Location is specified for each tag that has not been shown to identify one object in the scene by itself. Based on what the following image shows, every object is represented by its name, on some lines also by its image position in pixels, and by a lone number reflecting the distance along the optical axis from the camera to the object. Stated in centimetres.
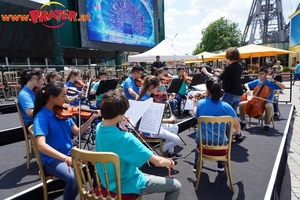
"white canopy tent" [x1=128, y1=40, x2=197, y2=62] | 903
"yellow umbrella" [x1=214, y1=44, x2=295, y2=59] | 895
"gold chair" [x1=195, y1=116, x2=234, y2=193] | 249
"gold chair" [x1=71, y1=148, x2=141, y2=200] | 140
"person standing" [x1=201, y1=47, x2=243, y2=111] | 400
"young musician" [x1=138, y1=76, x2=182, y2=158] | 344
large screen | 1252
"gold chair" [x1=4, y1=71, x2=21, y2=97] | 769
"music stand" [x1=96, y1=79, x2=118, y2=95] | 472
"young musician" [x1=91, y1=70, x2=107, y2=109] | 496
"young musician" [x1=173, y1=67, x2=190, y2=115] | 647
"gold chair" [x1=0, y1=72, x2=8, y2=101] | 742
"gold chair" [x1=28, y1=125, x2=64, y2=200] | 210
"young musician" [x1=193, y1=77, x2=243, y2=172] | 283
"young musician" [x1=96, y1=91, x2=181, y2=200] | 152
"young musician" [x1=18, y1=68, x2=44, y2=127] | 296
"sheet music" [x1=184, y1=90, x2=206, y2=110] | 452
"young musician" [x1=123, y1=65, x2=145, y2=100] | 449
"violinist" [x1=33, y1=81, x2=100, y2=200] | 200
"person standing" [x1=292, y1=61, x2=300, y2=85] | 1432
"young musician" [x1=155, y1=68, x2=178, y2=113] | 587
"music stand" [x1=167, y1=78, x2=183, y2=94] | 546
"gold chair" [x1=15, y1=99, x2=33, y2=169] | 302
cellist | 474
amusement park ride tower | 3875
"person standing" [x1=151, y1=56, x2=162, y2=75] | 934
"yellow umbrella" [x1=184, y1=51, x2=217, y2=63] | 1371
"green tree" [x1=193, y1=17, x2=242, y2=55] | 3684
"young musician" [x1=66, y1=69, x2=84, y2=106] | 481
